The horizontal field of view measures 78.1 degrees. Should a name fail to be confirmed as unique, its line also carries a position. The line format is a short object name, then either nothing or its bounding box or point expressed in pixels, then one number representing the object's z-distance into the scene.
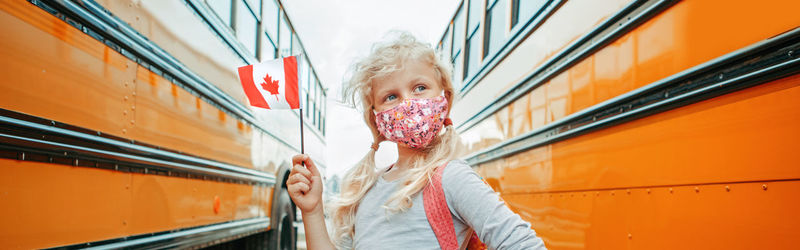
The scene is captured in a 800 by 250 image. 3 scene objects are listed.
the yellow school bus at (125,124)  1.12
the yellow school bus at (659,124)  0.89
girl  0.94
